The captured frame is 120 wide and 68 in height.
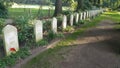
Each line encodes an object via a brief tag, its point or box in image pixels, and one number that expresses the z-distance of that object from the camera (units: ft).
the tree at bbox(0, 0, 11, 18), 22.38
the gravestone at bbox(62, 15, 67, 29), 17.62
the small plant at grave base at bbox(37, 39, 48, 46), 12.06
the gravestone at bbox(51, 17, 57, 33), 14.86
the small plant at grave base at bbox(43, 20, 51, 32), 14.91
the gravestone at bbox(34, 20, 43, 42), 12.18
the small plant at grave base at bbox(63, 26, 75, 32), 17.75
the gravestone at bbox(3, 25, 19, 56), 9.40
